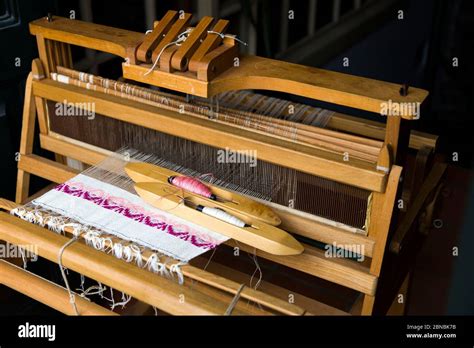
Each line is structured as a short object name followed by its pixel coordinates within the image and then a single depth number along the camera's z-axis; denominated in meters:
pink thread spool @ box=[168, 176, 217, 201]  1.46
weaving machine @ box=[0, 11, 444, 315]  1.29
